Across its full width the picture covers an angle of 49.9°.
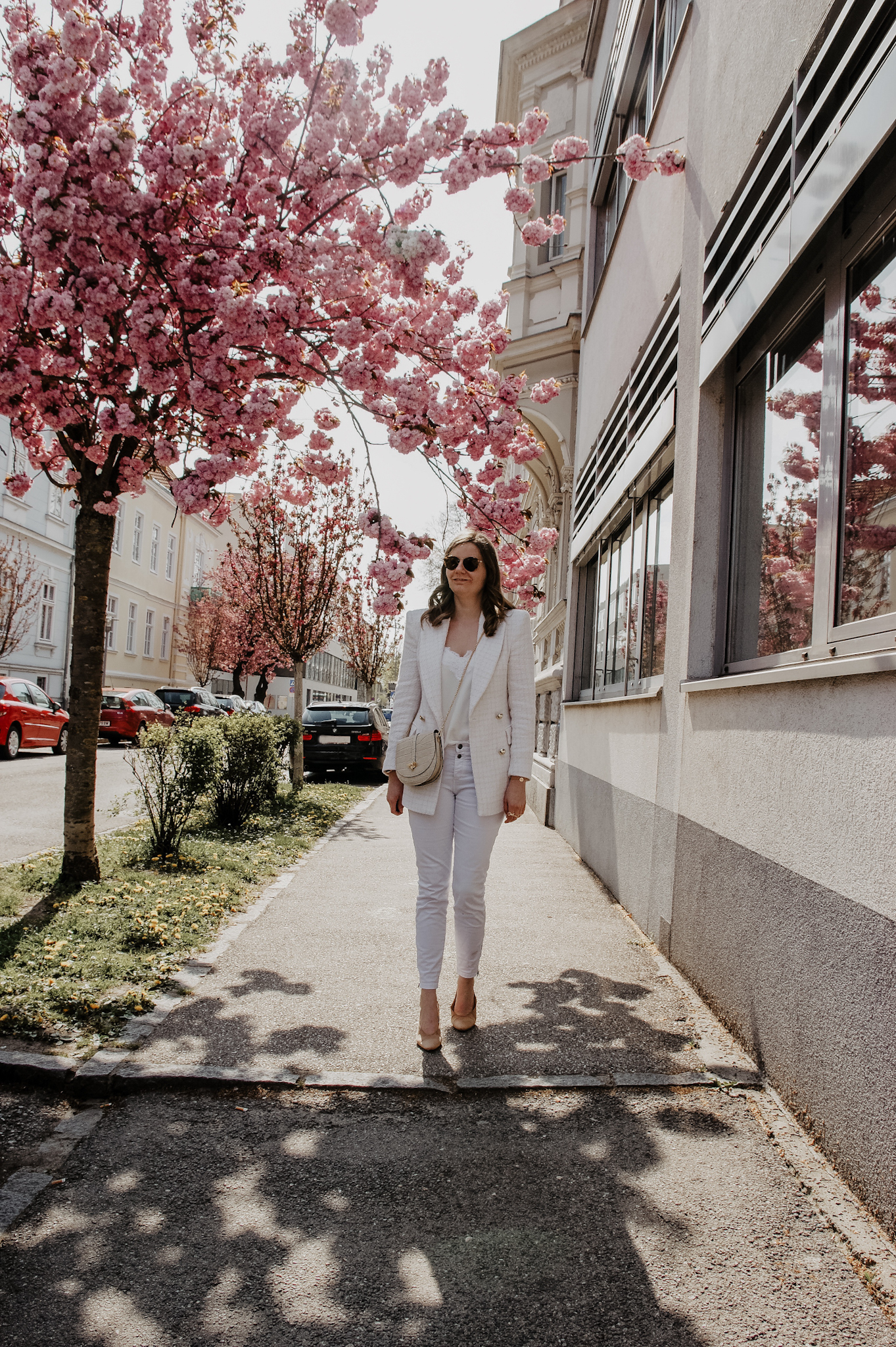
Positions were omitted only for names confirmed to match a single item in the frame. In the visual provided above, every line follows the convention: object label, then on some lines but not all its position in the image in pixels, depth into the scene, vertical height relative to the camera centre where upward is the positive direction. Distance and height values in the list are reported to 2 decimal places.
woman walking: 3.94 -0.01
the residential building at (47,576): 31.73 +4.65
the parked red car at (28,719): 18.45 -0.26
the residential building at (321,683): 71.56 +3.30
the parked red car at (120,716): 24.72 -0.11
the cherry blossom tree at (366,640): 27.31 +2.83
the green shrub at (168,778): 7.79 -0.53
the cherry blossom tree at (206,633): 48.84 +4.18
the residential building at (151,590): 42.34 +5.86
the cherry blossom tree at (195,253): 5.19 +2.68
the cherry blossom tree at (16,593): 27.30 +3.34
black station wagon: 18.94 -0.33
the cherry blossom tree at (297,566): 15.49 +2.51
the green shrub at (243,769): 10.27 -0.56
